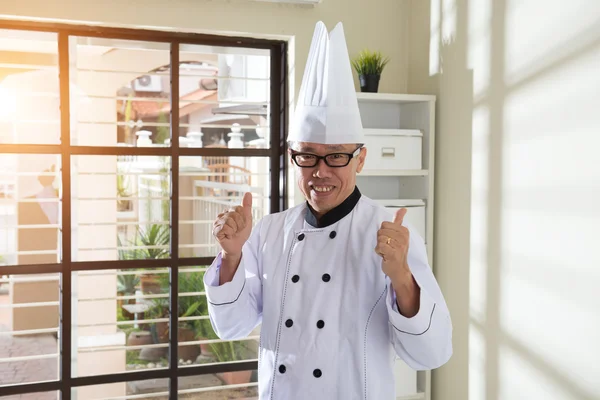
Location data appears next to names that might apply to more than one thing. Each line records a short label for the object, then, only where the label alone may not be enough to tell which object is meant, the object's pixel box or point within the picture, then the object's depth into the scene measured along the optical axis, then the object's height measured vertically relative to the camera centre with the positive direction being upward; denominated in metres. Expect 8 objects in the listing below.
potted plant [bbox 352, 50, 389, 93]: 2.74 +0.48
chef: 1.55 -0.24
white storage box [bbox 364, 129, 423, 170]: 2.69 +0.14
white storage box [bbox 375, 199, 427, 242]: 2.70 -0.12
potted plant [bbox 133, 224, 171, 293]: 2.92 -0.28
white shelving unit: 2.69 +0.08
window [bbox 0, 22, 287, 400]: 2.69 -0.08
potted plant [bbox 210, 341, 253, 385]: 3.07 -0.85
